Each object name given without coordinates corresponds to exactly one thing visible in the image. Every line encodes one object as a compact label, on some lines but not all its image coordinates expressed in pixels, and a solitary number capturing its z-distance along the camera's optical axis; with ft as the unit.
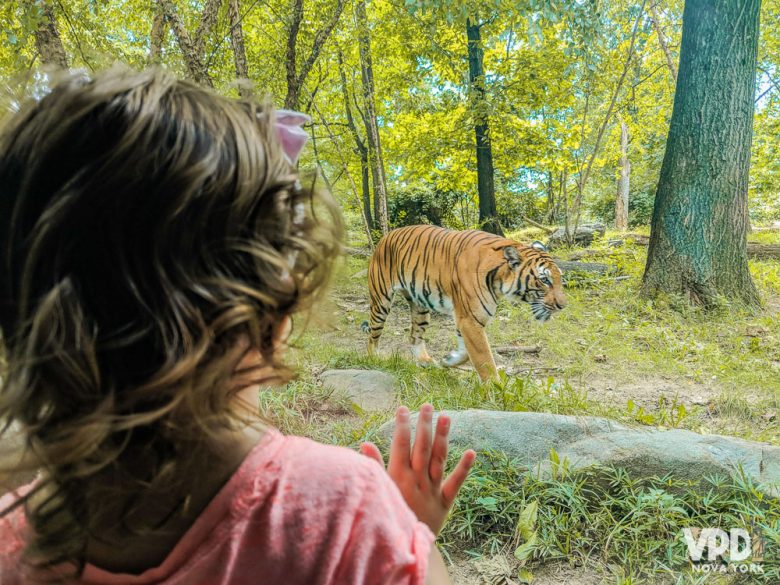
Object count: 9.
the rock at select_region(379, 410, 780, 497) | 7.41
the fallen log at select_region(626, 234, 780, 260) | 27.16
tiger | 14.84
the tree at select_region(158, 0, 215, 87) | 15.21
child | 1.98
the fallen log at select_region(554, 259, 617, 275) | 25.55
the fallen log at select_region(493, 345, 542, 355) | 17.13
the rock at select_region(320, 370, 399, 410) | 11.94
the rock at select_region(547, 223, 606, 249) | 35.57
